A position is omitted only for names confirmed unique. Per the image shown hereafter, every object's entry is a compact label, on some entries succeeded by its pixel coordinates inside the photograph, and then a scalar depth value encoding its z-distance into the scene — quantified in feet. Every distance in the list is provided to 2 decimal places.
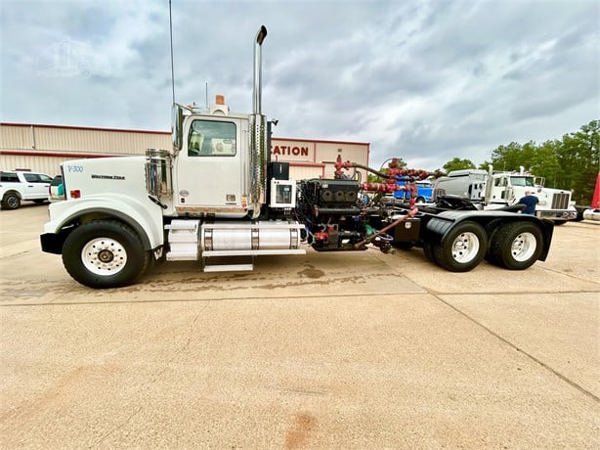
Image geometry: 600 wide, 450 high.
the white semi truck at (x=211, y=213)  13.46
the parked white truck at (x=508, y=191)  42.37
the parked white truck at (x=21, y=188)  45.50
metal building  62.39
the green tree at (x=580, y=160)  137.49
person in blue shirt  26.73
